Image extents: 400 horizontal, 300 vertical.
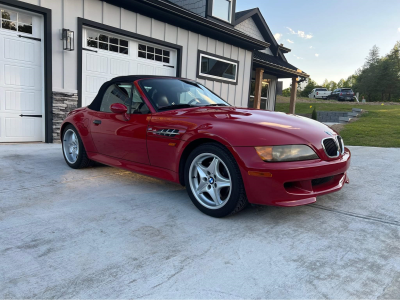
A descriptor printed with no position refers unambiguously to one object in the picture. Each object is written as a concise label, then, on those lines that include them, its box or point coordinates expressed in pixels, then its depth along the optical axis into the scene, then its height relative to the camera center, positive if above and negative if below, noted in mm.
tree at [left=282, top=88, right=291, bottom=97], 61491 +3411
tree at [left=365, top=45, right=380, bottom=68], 51656 +9529
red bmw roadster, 2506 -380
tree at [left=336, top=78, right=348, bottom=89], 104625 +9865
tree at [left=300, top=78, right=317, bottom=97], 60450 +4008
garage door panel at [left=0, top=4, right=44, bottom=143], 6246 +224
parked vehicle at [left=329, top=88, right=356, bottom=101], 32344 +1794
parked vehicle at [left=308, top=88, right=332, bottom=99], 39562 +2284
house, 6359 +1205
